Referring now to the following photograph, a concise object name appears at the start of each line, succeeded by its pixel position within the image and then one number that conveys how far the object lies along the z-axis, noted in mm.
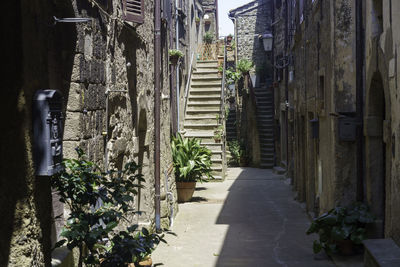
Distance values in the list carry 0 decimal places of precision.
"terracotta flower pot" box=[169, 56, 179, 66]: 13325
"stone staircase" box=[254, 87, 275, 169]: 19125
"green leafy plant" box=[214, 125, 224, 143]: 15397
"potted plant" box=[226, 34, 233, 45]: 24481
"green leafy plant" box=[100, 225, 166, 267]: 3234
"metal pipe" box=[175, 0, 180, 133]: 14177
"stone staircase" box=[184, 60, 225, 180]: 15406
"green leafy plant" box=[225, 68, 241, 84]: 21797
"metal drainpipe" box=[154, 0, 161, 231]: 8602
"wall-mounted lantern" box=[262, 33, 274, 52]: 19328
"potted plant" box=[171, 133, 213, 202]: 11984
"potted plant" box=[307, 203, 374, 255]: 6211
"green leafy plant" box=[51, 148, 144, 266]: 3107
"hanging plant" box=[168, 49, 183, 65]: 13098
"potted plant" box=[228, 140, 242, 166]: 19406
